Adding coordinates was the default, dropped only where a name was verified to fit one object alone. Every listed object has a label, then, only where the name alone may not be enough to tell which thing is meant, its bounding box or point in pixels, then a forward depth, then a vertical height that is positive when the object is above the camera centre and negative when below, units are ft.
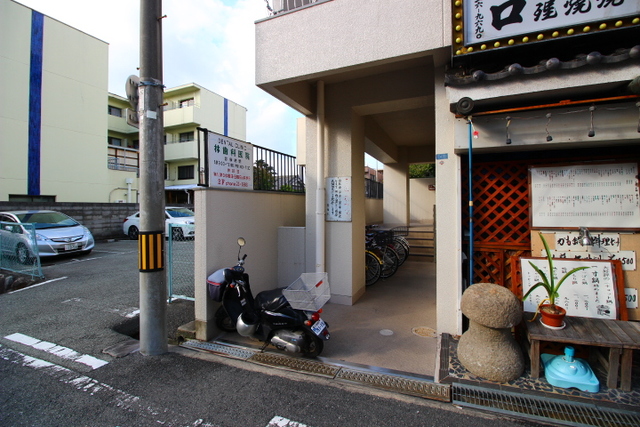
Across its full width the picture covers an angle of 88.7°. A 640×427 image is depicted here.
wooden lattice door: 13.12 -0.03
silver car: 24.93 -1.56
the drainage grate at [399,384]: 9.68 -5.22
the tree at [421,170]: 63.21 +9.70
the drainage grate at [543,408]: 8.40 -5.20
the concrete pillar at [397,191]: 38.37 +3.21
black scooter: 11.95 -3.81
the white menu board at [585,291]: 11.41 -2.63
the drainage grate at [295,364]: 11.11 -5.22
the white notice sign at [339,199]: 17.71 +1.02
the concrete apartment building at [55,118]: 48.83 +16.33
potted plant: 10.28 -2.95
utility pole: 12.34 +0.93
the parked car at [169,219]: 45.11 -0.20
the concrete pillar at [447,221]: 13.21 -0.15
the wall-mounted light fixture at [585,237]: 11.76 -0.74
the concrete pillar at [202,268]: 13.52 -2.10
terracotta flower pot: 10.26 -3.12
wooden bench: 9.34 -3.55
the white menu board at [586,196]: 11.62 +0.77
